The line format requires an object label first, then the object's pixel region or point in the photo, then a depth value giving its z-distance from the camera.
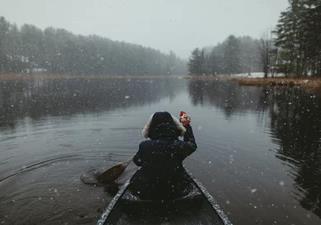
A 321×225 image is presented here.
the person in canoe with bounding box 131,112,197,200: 5.04
